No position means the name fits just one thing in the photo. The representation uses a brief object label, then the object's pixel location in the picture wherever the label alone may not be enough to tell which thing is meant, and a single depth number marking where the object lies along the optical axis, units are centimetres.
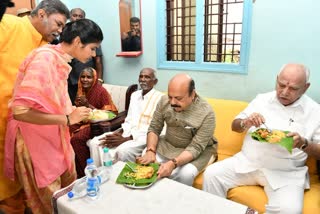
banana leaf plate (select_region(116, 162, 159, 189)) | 140
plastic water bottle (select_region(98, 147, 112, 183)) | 148
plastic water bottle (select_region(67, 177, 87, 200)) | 133
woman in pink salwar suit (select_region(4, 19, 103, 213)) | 126
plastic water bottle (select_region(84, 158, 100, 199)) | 133
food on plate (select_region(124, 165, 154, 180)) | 145
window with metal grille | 224
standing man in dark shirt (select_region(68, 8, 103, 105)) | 281
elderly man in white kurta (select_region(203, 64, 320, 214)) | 154
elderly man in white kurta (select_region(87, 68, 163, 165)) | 218
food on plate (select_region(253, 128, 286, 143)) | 144
